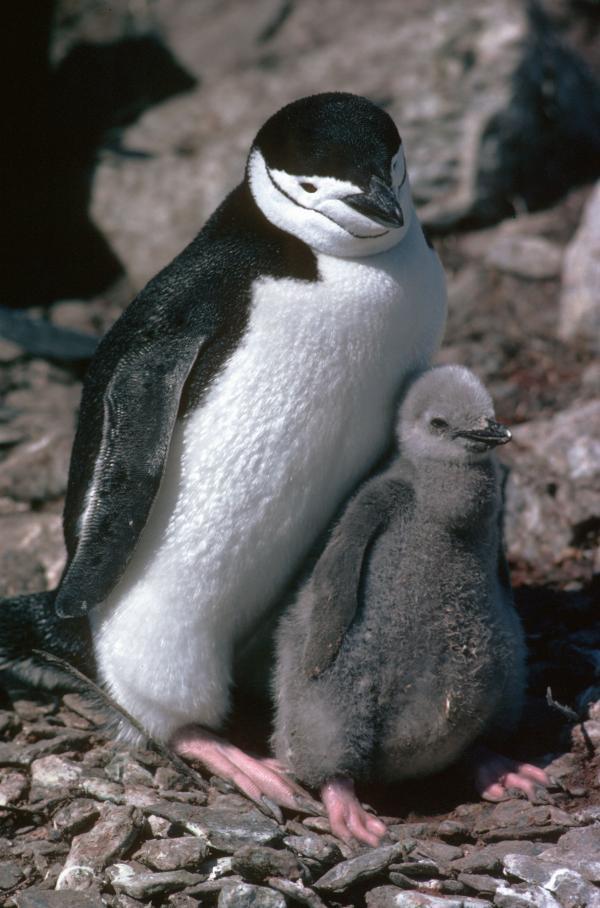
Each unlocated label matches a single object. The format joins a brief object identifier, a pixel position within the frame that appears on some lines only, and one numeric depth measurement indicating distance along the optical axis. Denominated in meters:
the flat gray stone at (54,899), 4.61
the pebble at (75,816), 5.16
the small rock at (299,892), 4.56
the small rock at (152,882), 4.67
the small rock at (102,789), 5.35
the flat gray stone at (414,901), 4.52
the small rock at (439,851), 4.85
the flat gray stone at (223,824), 4.89
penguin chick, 5.08
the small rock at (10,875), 4.88
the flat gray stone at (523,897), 4.54
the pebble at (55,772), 5.52
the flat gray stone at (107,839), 4.93
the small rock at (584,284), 9.48
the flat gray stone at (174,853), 4.81
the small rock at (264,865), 4.71
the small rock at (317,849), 4.82
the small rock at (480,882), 4.64
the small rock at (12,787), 5.44
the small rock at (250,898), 4.53
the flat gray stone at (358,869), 4.65
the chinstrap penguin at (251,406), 5.23
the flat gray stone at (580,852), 4.68
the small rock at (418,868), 4.71
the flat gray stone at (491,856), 4.77
